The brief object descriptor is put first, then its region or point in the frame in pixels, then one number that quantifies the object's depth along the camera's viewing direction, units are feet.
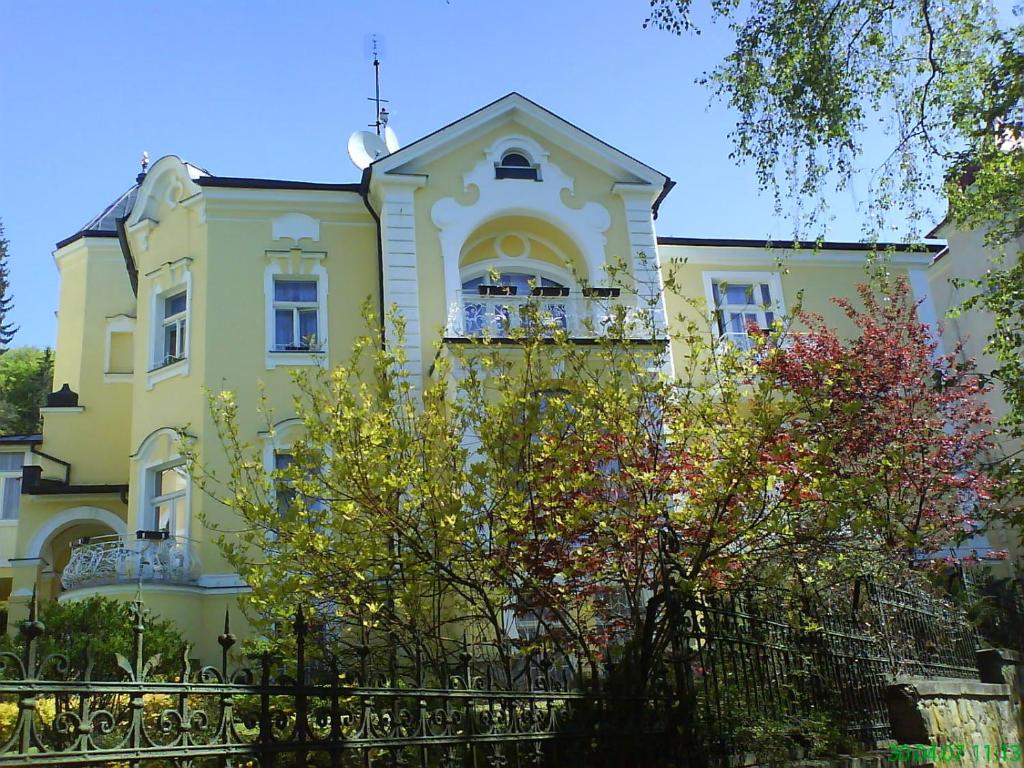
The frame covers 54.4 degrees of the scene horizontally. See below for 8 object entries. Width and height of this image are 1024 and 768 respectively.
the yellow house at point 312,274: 54.34
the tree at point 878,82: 33.58
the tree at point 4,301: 177.37
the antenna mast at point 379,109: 76.84
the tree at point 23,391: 159.74
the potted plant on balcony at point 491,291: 55.52
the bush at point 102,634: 40.60
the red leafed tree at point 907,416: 44.92
